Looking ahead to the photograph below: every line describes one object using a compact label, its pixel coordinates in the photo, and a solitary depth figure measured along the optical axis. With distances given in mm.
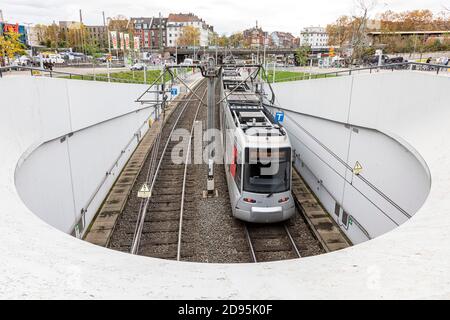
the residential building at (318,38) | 136250
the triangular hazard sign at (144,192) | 10230
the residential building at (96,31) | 113912
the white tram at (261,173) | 9727
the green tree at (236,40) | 128275
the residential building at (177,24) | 118600
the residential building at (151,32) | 119250
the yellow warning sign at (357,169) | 9777
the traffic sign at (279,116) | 17356
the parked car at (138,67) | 33981
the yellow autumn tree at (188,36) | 100625
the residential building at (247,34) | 134012
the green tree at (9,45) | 22306
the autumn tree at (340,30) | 52734
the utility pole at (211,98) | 13328
